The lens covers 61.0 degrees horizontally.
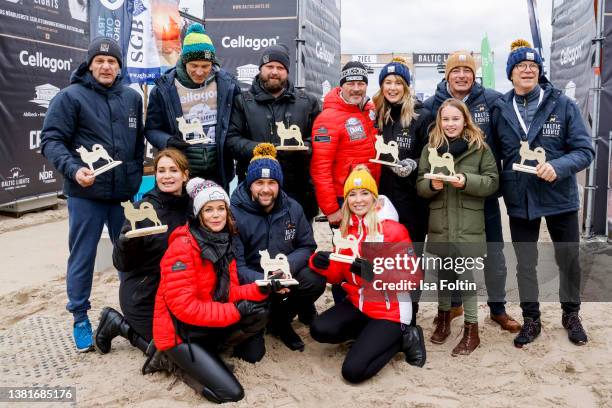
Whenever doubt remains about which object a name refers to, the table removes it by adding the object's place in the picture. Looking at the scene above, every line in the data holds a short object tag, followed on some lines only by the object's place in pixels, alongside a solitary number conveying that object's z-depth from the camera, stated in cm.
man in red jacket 349
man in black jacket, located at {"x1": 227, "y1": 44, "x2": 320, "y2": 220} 355
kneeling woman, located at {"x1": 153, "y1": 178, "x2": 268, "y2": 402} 275
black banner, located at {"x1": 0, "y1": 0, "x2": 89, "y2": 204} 740
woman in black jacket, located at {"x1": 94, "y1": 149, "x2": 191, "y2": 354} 307
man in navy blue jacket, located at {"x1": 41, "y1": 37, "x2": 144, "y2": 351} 312
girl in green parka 322
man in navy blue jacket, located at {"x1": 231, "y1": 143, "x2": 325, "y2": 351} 319
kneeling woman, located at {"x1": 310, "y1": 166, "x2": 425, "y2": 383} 302
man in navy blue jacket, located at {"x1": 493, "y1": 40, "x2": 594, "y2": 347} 326
